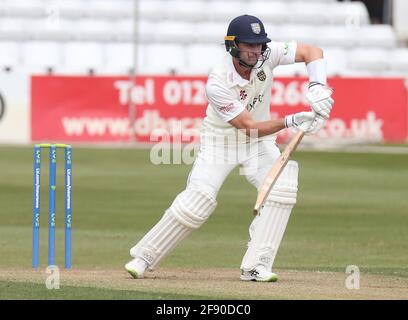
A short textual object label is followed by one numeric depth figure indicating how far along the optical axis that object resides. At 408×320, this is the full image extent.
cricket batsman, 15.41
